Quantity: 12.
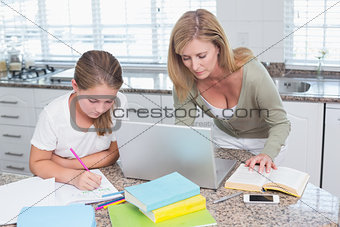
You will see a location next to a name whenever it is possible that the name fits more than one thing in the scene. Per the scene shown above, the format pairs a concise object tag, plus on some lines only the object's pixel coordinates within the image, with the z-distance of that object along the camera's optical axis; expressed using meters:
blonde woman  1.75
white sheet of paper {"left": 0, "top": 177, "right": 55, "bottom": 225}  1.36
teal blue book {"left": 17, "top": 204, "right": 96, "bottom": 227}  1.20
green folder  1.26
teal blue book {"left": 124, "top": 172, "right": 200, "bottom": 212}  1.28
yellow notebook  1.26
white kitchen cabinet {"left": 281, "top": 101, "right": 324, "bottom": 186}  2.63
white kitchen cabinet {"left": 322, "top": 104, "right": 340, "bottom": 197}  2.59
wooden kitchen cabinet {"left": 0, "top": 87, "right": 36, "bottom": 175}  3.28
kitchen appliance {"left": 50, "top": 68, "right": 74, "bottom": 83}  3.23
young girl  1.63
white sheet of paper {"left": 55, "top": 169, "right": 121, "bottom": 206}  1.42
